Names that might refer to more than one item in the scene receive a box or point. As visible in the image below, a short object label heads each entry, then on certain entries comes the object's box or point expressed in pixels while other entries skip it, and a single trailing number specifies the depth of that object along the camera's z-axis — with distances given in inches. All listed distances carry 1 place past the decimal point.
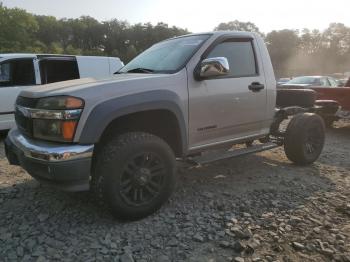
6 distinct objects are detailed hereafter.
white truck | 305.4
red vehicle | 321.4
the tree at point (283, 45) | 3071.4
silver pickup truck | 135.9
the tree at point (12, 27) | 1572.3
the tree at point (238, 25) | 3757.9
